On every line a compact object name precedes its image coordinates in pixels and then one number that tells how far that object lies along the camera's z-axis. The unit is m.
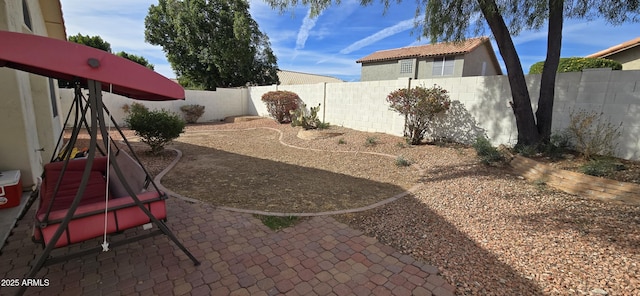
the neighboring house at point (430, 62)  19.86
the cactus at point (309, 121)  11.11
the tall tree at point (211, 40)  18.84
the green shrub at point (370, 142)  8.80
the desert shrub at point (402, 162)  6.79
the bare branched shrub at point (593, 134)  5.14
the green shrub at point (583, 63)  12.27
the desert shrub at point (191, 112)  15.44
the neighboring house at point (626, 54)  12.82
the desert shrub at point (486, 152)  6.22
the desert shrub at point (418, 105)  7.99
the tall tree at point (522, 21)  5.59
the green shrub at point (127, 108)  13.68
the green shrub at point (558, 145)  5.80
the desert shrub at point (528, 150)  5.94
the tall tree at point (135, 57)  24.78
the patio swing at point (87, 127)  1.93
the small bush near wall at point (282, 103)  14.18
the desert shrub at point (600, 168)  4.56
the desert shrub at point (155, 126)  6.81
